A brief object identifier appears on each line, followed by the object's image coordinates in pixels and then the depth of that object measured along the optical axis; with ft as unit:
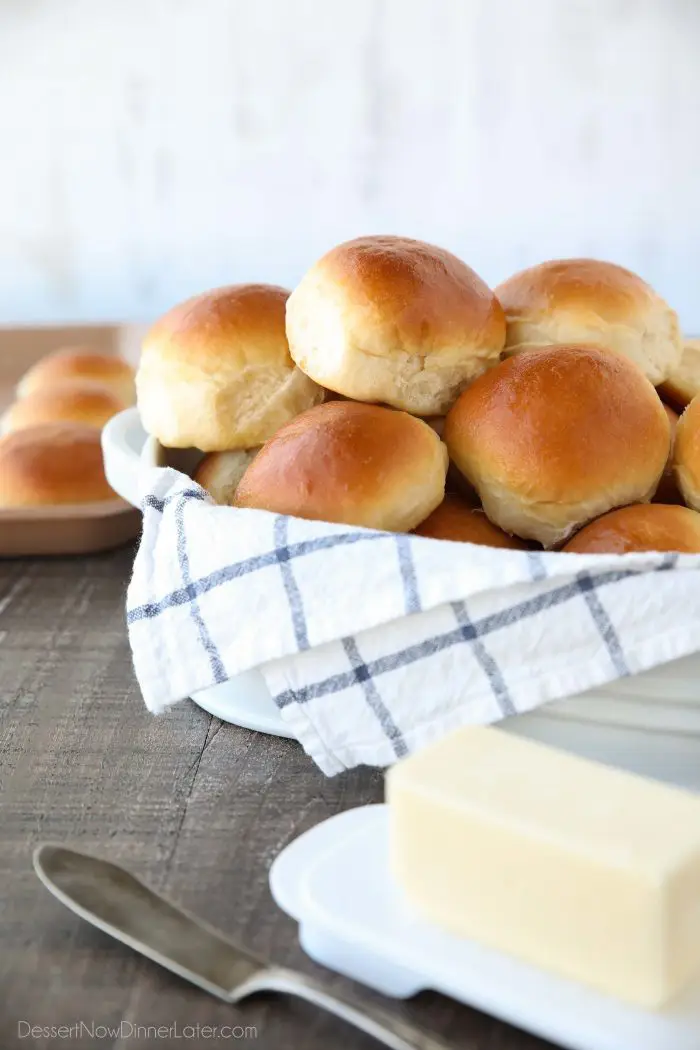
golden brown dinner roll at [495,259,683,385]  2.47
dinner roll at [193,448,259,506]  2.52
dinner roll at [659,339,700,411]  2.60
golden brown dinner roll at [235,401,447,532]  2.11
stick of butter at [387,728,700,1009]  1.35
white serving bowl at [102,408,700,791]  1.97
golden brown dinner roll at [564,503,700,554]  2.06
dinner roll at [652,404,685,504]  2.35
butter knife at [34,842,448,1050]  1.38
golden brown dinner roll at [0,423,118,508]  3.60
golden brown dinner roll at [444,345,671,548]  2.15
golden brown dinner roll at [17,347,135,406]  4.79
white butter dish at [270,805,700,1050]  1.37
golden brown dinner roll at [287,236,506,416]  2.31
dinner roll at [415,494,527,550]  2.22
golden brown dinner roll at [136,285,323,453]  2.50
